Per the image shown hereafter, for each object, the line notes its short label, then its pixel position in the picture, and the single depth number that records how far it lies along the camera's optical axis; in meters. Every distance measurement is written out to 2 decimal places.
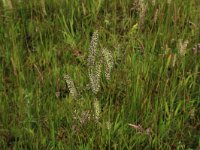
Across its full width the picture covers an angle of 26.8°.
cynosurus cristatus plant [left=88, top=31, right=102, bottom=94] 1.89
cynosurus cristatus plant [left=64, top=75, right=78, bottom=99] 1.89
